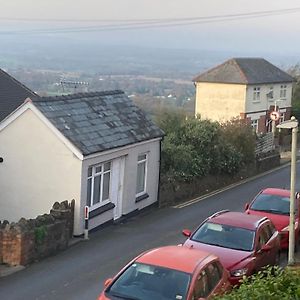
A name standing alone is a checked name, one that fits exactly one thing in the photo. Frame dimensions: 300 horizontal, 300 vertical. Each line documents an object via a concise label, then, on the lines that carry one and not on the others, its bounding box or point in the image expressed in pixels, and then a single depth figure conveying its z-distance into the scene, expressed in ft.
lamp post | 45.34
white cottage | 60.80
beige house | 167.43
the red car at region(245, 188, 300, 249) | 56.32
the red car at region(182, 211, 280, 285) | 41.04
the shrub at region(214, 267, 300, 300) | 22.20
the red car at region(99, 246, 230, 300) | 30.07
